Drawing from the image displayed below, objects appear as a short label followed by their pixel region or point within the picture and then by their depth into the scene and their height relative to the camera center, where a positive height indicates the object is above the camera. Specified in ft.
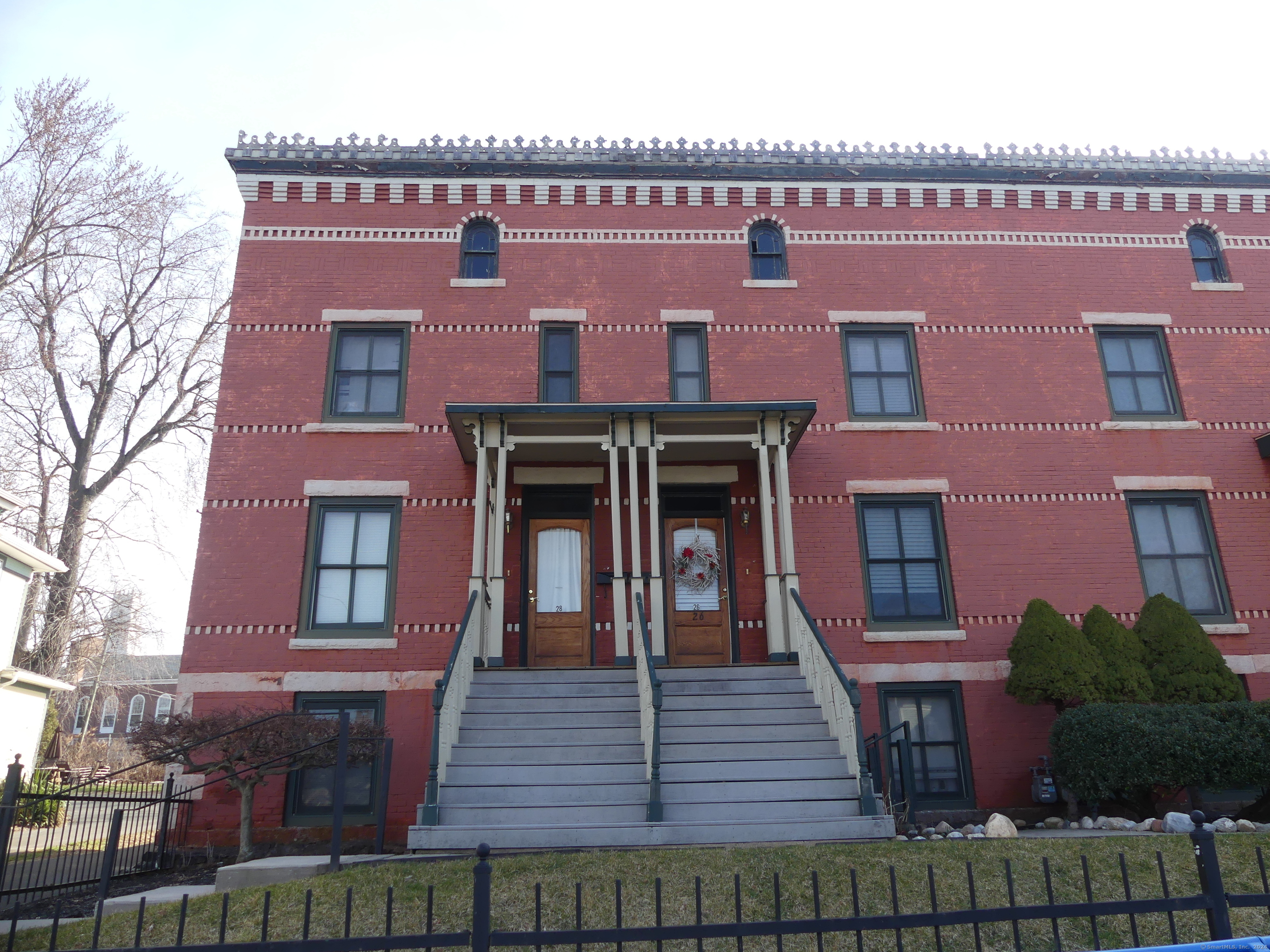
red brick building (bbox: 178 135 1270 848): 41.24 +15.34
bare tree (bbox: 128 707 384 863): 34.01 +1.31
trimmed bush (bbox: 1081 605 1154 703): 38.75 +4.49
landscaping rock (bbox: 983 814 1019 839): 34.22 -2.08
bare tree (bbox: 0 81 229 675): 78.48 +40.00
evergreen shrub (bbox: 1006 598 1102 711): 38.96 +4.35
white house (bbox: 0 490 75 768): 55.77 +6.34
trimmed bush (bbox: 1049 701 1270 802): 34.14 +0.64
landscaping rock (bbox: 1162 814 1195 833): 31.78 -1.88
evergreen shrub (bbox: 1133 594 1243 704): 39.01 +4.41
